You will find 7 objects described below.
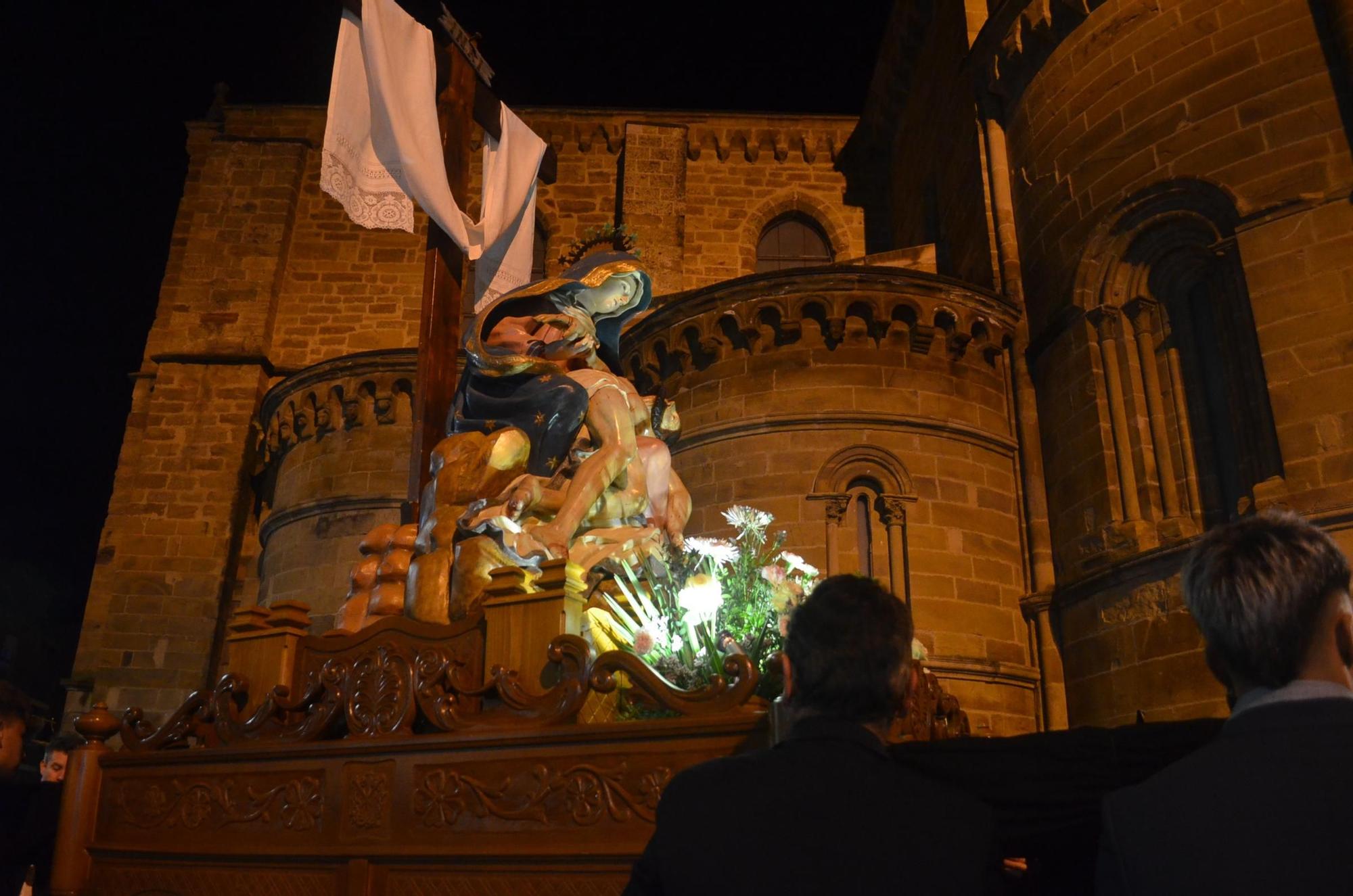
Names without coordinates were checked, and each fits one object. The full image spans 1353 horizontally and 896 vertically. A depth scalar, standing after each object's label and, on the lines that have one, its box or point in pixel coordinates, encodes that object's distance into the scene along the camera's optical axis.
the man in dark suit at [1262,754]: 1.33
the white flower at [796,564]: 4.02
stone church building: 9.01
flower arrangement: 3.45
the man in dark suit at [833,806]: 1.52
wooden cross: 5.20
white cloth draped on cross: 5.66
